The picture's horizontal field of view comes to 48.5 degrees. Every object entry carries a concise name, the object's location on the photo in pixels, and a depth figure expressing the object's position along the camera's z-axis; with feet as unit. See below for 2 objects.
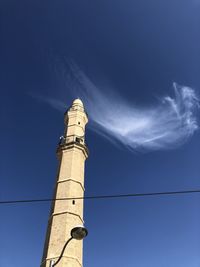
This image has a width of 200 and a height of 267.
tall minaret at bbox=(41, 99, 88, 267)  39.79
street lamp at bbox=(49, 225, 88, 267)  18.71
